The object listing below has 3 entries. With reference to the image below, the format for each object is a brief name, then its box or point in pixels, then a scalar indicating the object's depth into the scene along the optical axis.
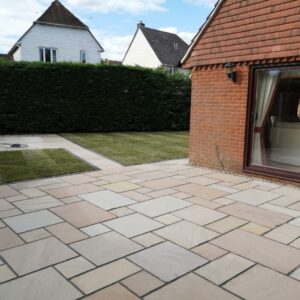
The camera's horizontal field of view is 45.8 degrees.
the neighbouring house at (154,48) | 30.08
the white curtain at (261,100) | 6.27
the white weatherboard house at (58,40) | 24.16
